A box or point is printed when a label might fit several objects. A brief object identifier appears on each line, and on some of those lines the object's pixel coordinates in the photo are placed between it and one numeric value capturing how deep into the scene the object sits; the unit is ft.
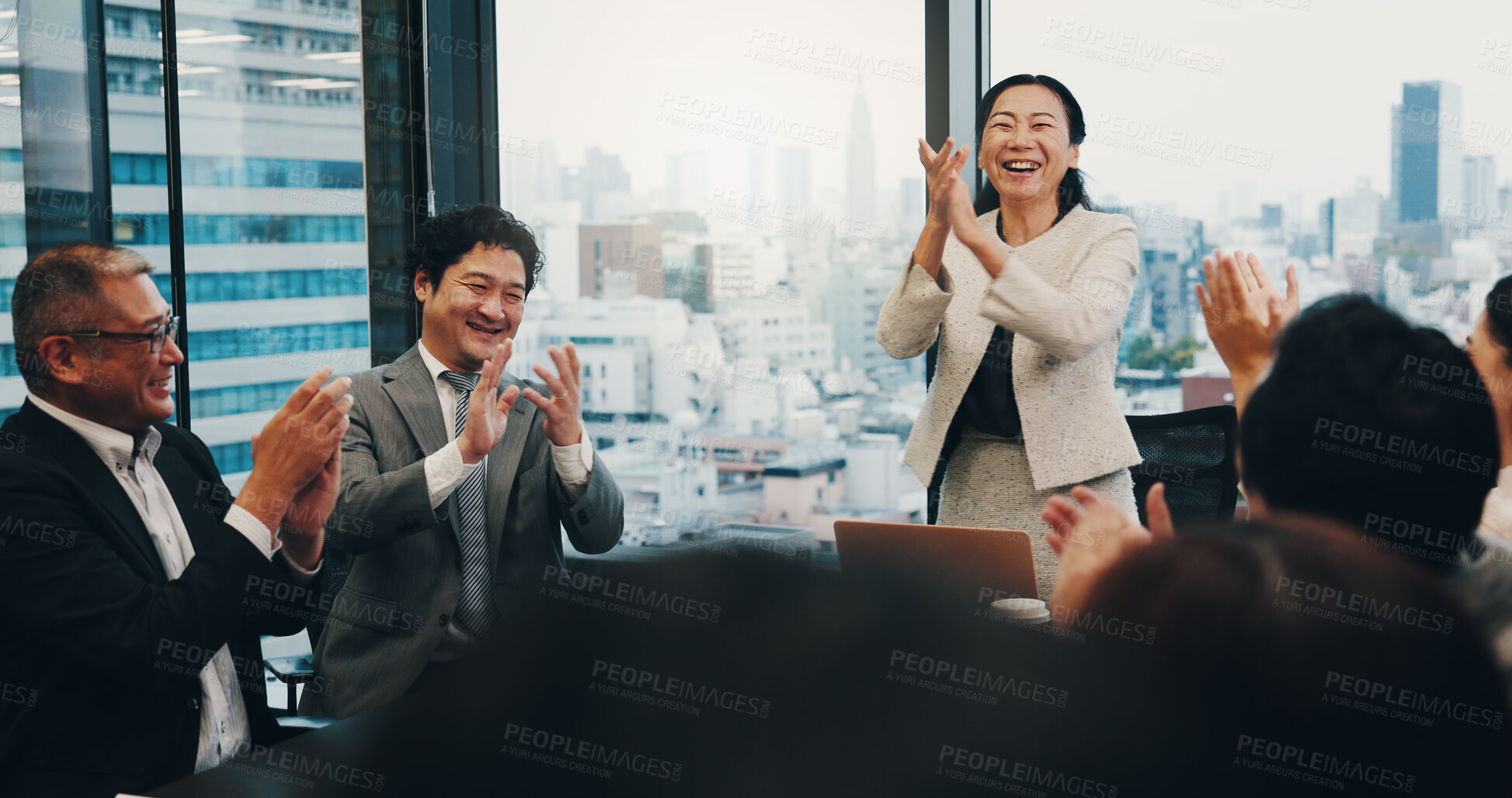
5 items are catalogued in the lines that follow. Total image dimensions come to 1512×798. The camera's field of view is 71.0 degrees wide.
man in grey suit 6.22
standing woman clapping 6.23
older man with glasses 4.52
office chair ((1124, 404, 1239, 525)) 7.16
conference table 1.87
